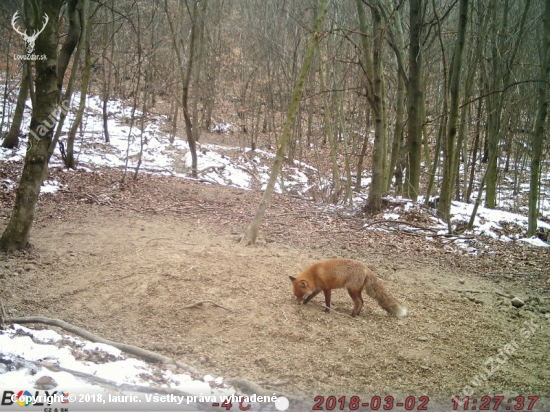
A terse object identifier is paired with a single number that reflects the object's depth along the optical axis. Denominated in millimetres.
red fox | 5973
